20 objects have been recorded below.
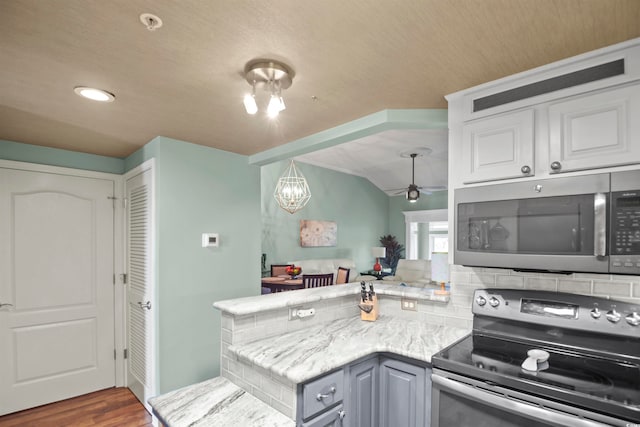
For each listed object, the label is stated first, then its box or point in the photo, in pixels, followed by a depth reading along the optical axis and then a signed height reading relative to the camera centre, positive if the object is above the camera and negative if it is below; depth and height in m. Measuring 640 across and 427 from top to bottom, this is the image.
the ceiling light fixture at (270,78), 1.54 +0.64
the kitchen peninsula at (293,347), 1.56 -0.75
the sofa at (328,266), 6.75 -1.15
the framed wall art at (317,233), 7.05 -0.48
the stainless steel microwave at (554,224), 1.36 -0.06
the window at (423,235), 9.08 -0.66
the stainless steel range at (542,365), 1.25 -0.67
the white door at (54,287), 2.87 -0.68
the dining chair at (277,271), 5.93 -1.05
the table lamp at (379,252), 8.22 -1.00
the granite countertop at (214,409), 1.49 -0.93
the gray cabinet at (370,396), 1.58 -0.95
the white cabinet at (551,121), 1.40 +0.42
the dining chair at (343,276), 5.62 -1.09
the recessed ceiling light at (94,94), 1.84 +0.66
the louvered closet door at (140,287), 2.84 -0.69
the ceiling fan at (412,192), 6.07 +0.32
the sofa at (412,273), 6.85 -1.29
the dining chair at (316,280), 4.67 -0.97
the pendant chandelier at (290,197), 5.37 +0.22
